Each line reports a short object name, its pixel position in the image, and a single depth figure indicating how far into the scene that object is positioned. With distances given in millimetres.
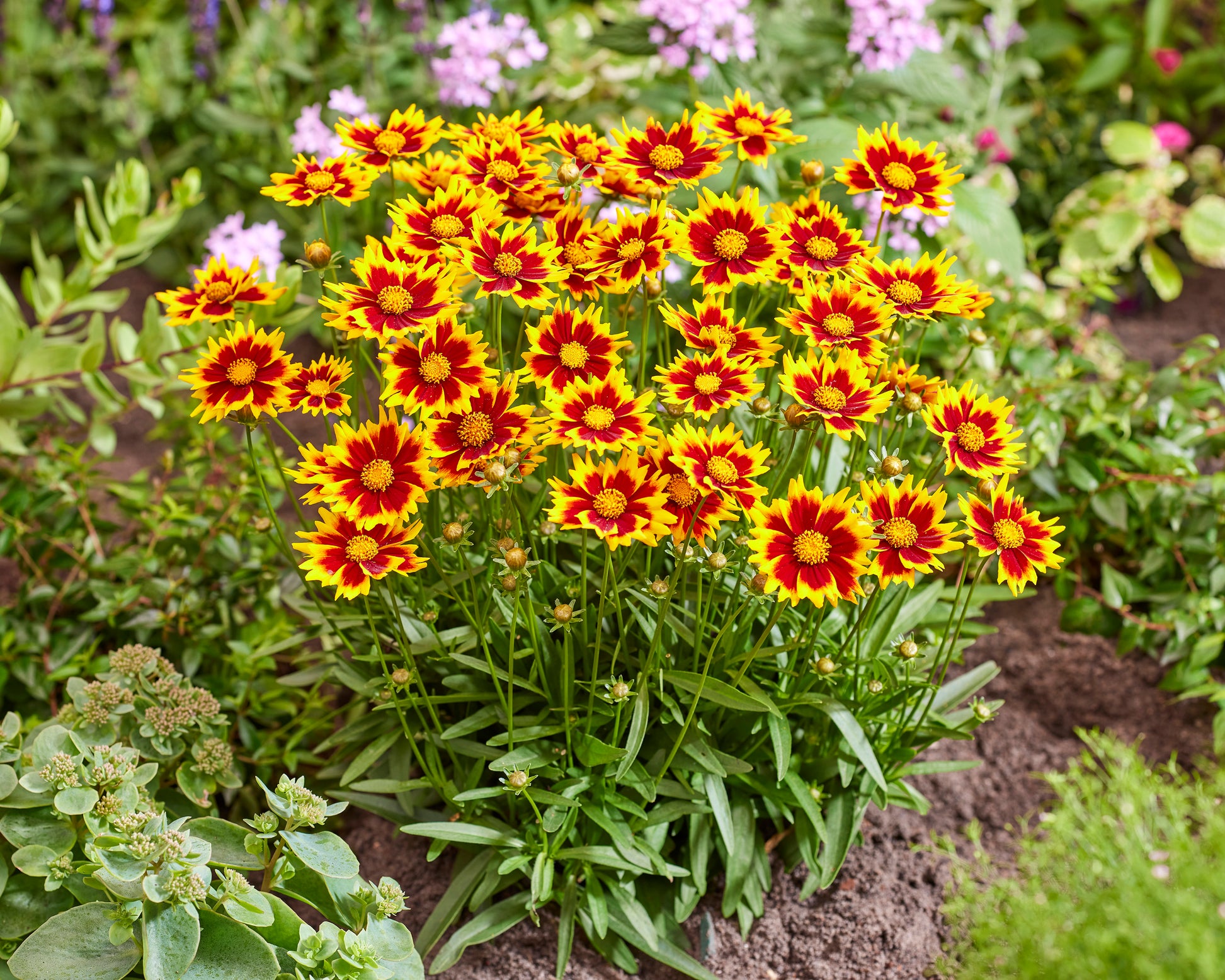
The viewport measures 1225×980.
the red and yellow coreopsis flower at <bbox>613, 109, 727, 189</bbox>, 1165
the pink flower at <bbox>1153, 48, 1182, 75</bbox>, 2301
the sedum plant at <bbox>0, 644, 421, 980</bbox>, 1136
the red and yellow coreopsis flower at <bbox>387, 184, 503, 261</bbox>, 1149
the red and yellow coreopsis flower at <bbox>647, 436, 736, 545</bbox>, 1110
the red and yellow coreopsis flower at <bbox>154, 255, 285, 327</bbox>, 1166
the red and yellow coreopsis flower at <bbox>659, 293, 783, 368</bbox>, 1139
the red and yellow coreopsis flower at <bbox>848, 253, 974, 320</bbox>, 1139
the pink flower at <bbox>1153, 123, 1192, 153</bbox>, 2167
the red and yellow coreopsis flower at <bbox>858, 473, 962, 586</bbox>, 1099
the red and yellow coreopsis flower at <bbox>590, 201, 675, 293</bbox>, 1140
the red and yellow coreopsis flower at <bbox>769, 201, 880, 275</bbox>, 1157
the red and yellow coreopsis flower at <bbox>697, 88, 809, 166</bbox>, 1181
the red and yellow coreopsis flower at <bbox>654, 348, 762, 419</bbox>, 1108
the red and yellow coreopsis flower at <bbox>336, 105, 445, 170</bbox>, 1181
